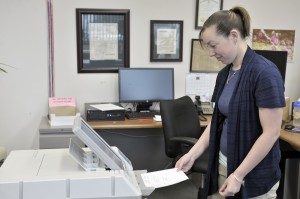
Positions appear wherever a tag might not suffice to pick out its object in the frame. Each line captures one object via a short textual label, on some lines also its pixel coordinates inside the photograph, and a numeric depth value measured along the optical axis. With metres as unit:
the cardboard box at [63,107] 3.02
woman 1.34
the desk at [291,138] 2.35
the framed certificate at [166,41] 3.26
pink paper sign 3.08
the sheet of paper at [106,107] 2.97
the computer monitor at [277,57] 3.17
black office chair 2.57
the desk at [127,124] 2.79
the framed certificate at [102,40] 3.13
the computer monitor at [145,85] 3.18
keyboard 3.07
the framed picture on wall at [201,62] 3.36
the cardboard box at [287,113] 3.09
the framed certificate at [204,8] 3.29
